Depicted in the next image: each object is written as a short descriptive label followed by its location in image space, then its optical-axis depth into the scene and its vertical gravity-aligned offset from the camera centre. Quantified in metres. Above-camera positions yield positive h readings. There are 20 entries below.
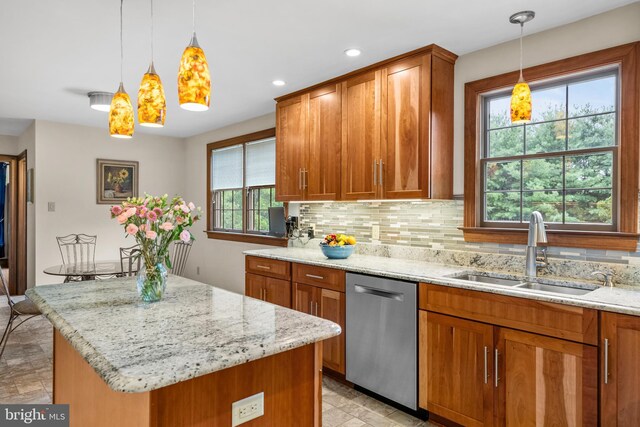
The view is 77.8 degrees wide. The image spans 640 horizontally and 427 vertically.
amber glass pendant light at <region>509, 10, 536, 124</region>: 2.22 +0.61
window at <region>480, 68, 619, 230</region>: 2.40 +0.36
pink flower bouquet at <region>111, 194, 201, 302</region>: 1.74 -0.08
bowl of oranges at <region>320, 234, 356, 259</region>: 3.30 -0.29
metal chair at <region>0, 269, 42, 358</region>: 3.15 -0.80
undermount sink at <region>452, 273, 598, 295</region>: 2.30 -0.46
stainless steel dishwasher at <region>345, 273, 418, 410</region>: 2.55 -0.86
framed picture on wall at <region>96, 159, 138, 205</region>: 5.91 +0.46
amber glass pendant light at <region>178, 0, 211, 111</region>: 1.46 +0.49
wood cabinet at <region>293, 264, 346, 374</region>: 3.01 -0.70
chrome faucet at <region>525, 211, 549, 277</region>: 2.39 -0.20
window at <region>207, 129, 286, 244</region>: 5.05 +0.33
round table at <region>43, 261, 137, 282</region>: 3.70 -0.58
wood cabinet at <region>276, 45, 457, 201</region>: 2.86 +0.63
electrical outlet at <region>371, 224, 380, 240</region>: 3.58 -0.19
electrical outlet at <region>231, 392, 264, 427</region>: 1.26 -0.65
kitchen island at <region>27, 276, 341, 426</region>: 1.10 -0.42
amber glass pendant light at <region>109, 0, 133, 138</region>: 1.93 +0.47
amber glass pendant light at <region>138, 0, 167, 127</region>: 1.62 +0.45
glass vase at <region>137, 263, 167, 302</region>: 1.80 -0.33
